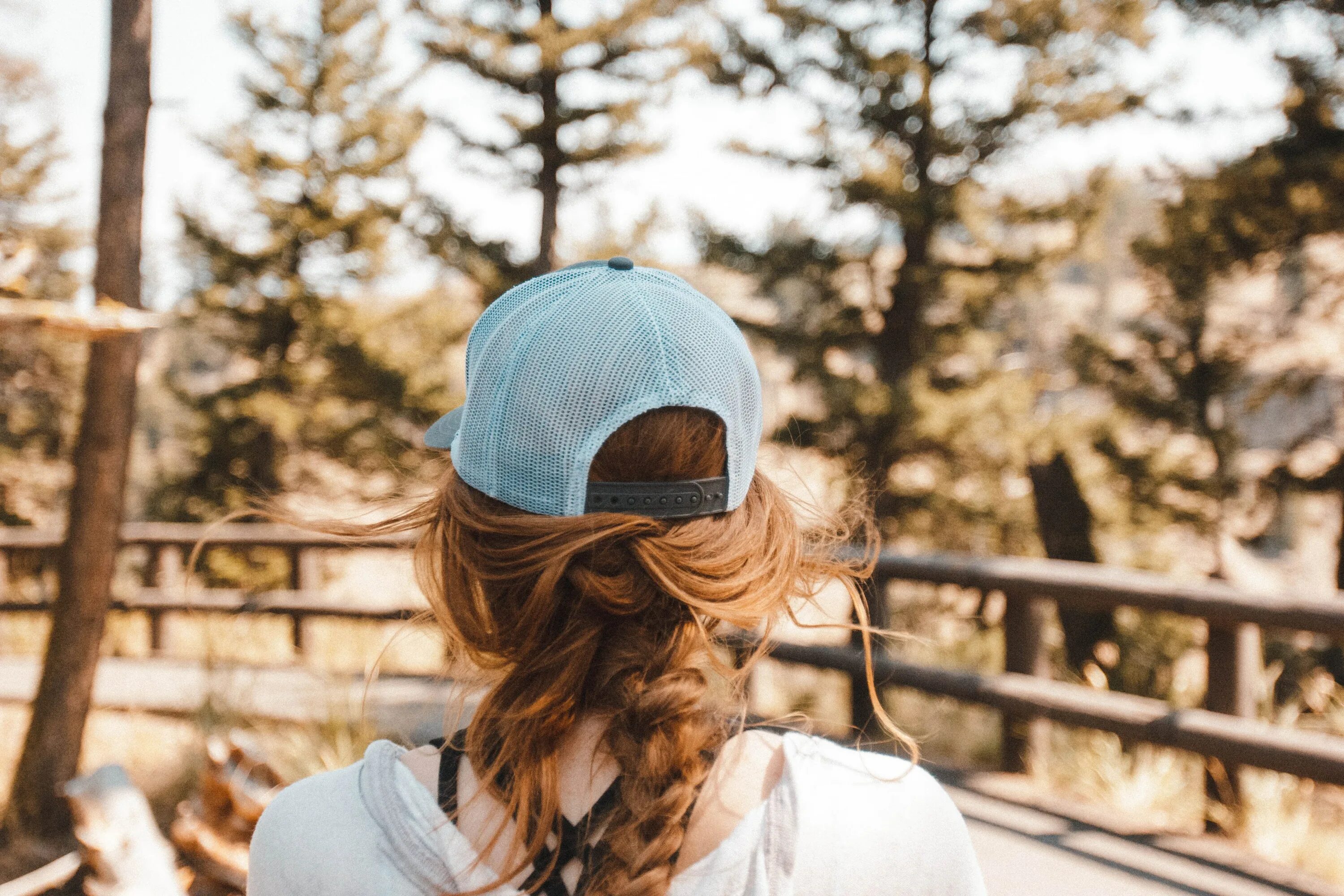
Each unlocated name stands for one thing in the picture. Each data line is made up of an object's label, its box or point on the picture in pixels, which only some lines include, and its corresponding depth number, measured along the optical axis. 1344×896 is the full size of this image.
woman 0.90
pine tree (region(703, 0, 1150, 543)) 10.08
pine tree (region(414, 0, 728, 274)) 11.63
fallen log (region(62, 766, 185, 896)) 3.33
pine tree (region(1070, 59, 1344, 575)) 8.13
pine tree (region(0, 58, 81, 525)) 15.72
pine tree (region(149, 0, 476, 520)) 12.98
